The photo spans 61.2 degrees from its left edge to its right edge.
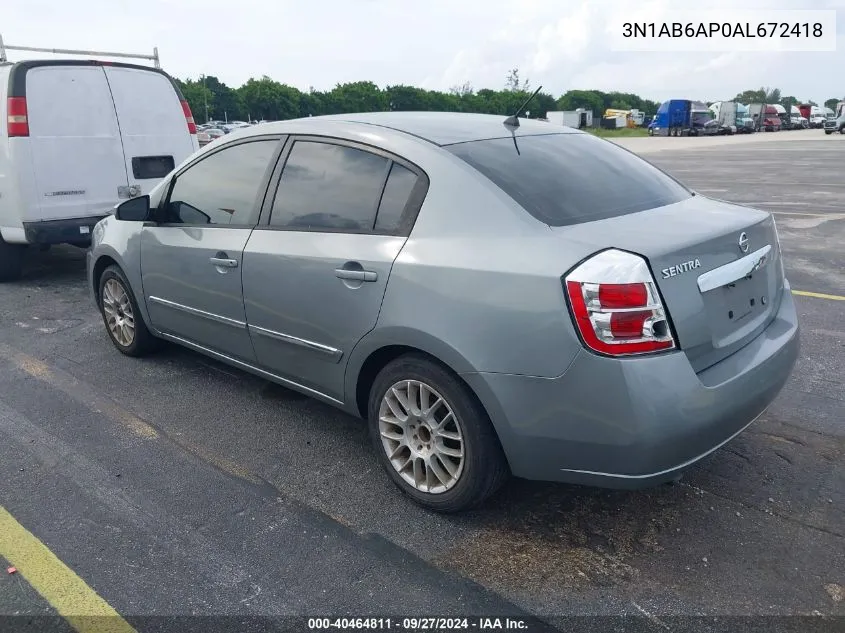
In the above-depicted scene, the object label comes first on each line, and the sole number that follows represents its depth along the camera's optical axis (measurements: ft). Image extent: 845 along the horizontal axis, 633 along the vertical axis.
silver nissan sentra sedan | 8.12
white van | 21.80
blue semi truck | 175.52
